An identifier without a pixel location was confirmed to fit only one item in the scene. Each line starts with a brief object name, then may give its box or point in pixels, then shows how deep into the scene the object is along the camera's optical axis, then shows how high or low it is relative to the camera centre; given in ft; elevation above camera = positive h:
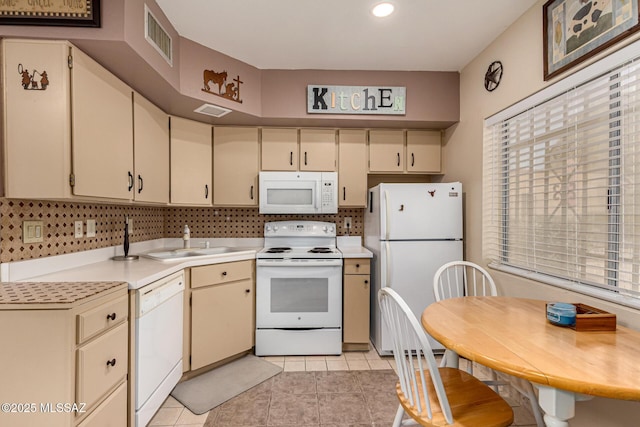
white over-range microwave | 9.64 +0.65
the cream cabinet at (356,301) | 9.02 -2.57
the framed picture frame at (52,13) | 4.94 +3.23
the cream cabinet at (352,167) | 9.97 +1.48
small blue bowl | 4.23 -1.39
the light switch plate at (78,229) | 6.45 -0.35
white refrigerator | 8.55 -0.58
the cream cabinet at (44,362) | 3.84 -1.88
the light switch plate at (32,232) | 5.32 -0.34
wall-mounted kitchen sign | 9.07 +3.34
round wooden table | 2.97 -1.57
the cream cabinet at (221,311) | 7.58 -2.57
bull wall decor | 7.85 +3.38
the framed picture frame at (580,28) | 4.58 +3.03
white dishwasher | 5.46 -2.56
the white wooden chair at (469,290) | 4.87 -2.05
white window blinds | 4.54 +0.51
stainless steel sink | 8.47 -1.15
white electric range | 8.75 -2.59
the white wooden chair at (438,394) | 3.77 -2.53
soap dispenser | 9.46 -0.74
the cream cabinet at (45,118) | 4.85 +1.51
